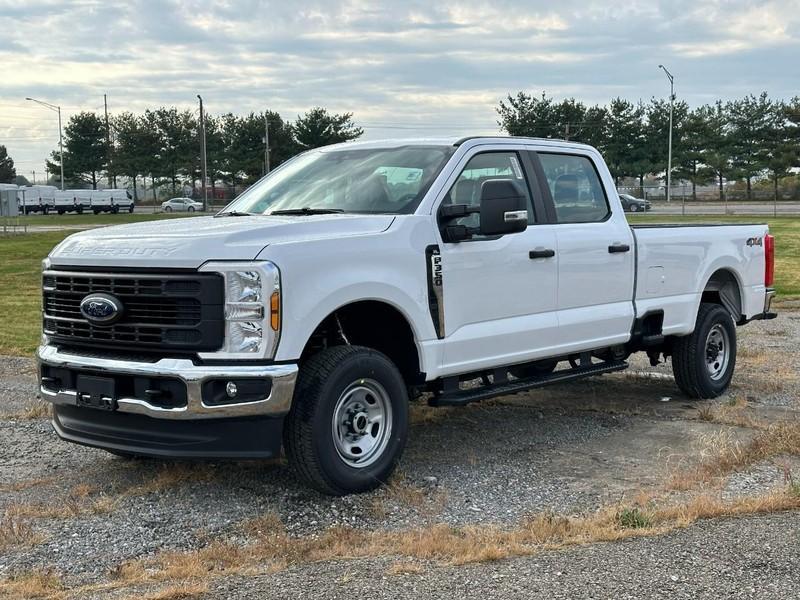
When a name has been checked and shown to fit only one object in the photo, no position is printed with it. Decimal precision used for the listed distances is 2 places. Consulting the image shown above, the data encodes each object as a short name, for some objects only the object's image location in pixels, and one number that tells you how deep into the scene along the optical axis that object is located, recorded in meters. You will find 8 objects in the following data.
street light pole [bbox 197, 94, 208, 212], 58.21
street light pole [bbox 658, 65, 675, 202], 61.16
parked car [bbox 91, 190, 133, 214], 70.31
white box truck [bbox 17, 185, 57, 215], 71.06
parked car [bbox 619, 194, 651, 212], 47.51
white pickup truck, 5.08
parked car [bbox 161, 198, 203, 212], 70.53
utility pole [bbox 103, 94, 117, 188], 88.75
